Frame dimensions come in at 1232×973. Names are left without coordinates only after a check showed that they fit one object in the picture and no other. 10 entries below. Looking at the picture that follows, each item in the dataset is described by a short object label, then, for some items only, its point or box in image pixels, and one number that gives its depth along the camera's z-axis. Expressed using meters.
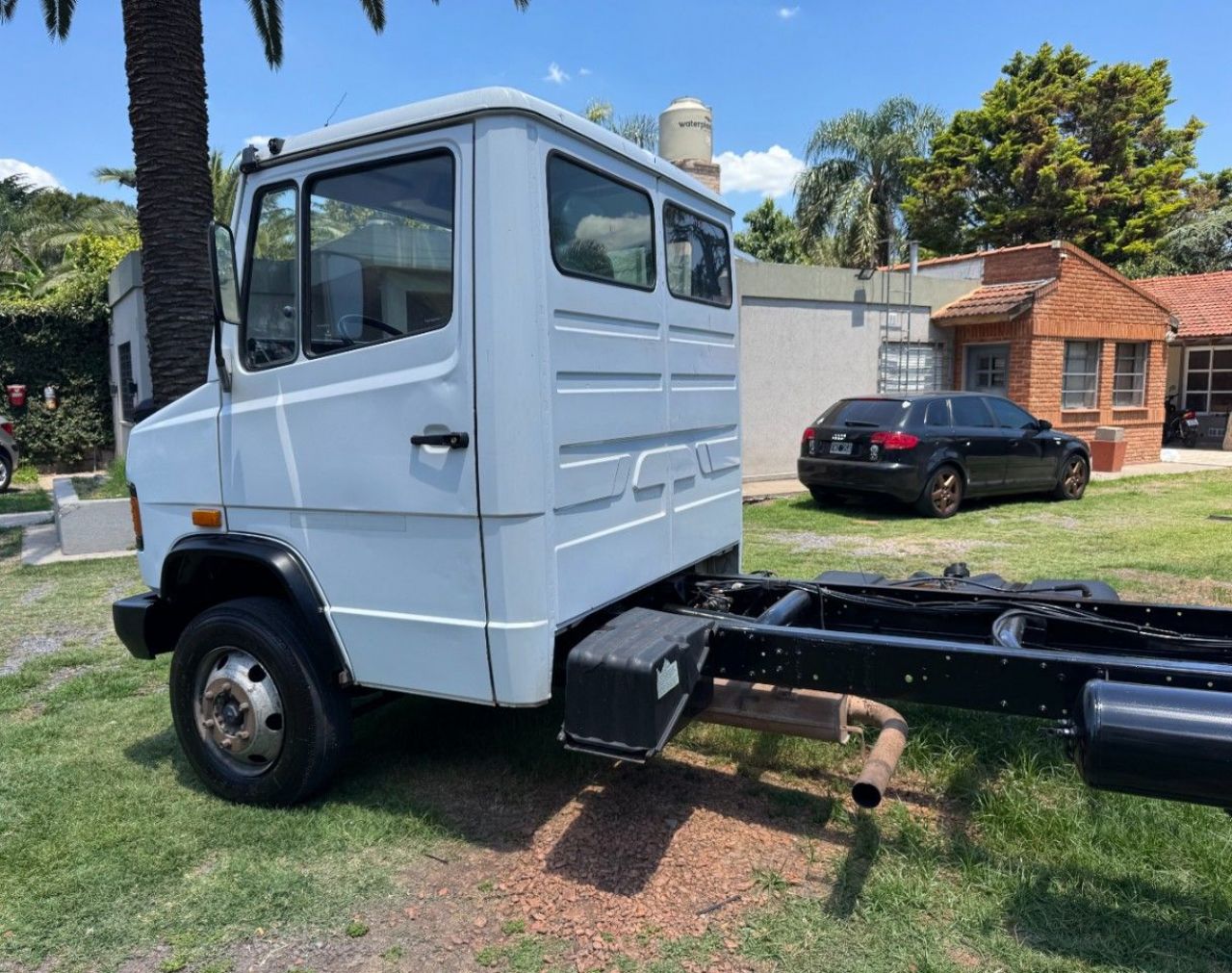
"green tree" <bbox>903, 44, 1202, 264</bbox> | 30.08
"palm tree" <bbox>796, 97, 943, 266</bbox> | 28.66
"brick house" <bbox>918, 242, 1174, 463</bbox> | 16.14
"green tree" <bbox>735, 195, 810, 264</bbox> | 36.75
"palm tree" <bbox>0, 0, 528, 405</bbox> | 8.23
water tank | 12.44
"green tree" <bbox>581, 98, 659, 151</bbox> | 27.81
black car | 11.19
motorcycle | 23.78
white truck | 3.09
